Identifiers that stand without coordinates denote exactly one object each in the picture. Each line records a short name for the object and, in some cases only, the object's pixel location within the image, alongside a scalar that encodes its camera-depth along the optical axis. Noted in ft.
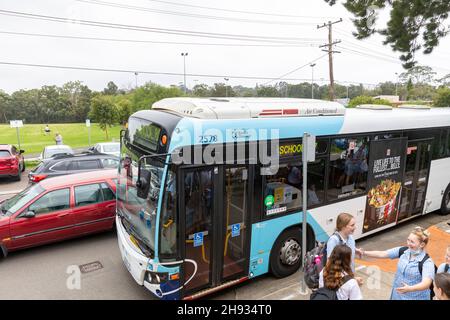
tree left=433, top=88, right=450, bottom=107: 186.80
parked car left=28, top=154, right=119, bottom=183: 38.52
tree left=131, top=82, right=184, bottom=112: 146.30
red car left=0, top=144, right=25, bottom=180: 47.16
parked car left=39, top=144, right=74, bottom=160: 54.39
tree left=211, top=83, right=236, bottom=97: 223.77
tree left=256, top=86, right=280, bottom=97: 205.57
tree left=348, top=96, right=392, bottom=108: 117.46
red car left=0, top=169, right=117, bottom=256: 21.93
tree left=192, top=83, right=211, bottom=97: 223.71
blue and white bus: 14.87
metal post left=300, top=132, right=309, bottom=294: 16.15
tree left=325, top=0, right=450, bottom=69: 34.96
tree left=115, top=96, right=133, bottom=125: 124.88
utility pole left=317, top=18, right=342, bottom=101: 90.38
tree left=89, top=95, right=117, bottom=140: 103.65
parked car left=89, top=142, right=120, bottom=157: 56.69
